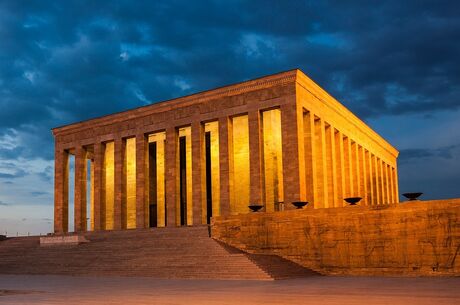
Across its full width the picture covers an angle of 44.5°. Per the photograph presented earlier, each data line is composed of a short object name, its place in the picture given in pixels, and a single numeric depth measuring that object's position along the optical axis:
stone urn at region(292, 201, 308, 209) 28.61
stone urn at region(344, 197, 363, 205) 26.90
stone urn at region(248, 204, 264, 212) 30.02
